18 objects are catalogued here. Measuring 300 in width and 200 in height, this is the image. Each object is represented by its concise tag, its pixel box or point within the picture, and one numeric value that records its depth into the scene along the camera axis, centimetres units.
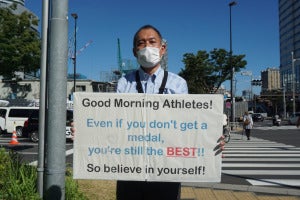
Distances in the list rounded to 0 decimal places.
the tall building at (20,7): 6107
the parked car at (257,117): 7375
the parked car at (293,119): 4920
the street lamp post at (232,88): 3441
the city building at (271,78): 15800
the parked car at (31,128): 2130
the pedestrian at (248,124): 2264
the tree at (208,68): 3850
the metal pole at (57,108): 312
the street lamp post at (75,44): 3586
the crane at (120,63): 8124
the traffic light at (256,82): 6180
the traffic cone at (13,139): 1859
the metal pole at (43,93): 524
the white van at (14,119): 2486
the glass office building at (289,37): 11747
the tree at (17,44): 2878
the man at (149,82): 310
